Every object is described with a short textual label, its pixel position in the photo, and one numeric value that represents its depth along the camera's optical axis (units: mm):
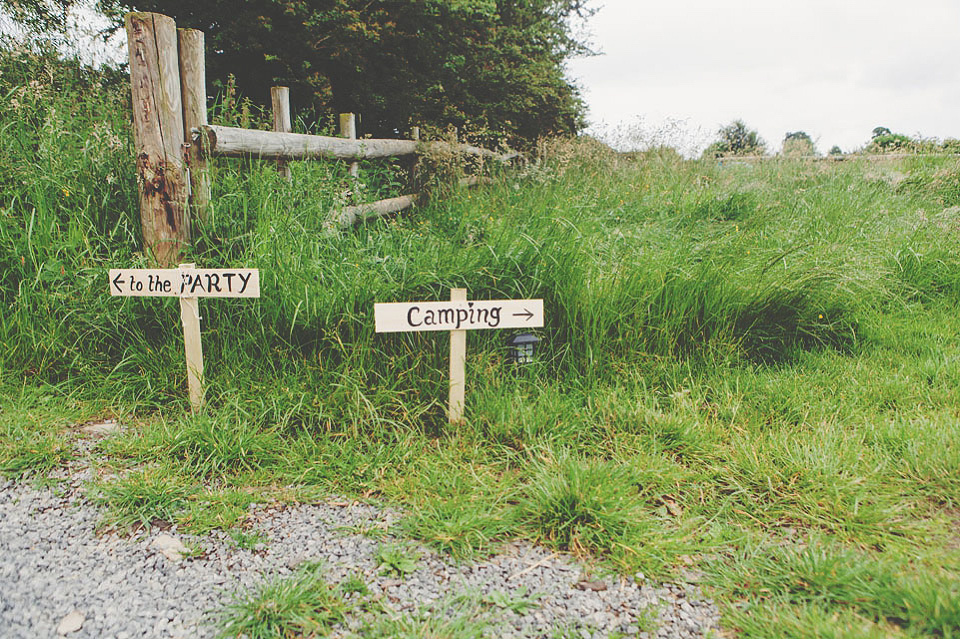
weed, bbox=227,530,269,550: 2262
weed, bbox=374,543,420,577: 2122
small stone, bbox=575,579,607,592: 2049
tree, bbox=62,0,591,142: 8430
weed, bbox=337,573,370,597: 2020
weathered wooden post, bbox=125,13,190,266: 3361
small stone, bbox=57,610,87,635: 1859
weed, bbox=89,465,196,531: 2418
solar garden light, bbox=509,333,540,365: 3215
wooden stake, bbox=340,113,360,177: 5520
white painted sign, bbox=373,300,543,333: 2842
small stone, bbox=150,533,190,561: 2223
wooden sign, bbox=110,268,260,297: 3061
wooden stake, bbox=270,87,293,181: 4629
